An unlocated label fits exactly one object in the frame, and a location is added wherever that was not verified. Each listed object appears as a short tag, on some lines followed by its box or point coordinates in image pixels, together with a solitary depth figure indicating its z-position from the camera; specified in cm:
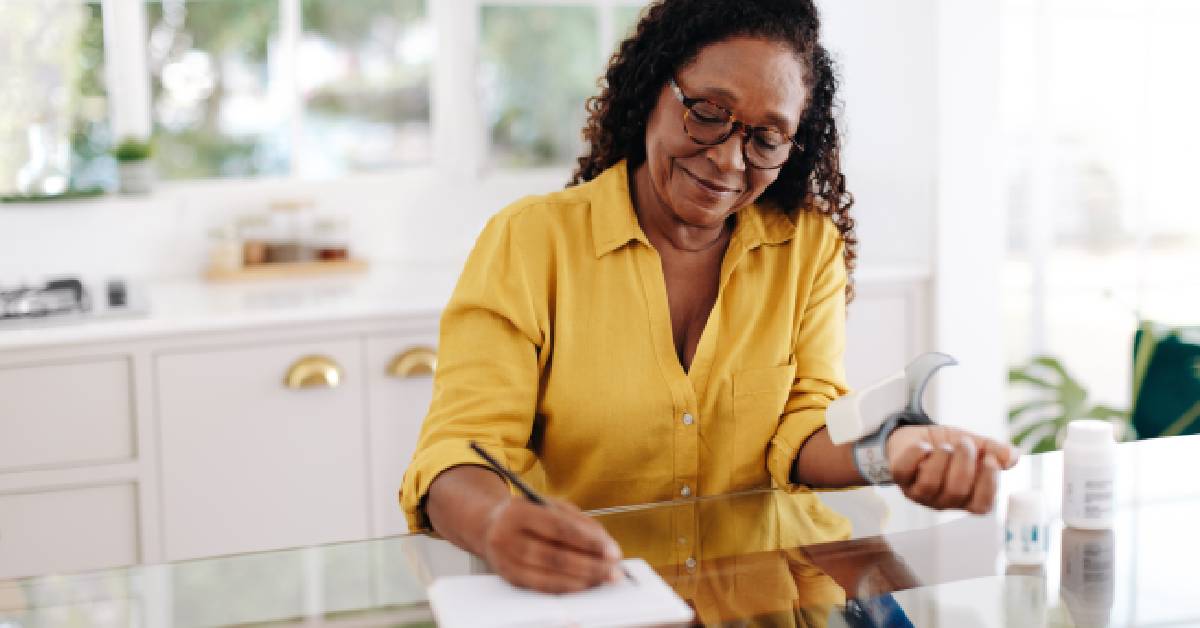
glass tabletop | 119
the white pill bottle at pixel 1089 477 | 147
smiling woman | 161
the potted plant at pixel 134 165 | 323
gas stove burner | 265
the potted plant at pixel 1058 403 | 314
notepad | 112
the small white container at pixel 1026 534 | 136
